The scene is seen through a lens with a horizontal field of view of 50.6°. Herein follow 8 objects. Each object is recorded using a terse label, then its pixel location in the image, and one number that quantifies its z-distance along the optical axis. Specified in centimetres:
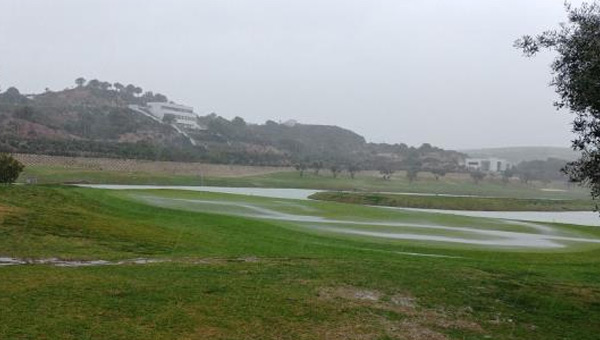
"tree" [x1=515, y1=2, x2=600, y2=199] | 1437
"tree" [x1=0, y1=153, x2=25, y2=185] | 4616
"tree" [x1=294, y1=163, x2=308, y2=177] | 16338
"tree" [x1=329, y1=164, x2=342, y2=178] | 17112
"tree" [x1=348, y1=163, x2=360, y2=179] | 17900
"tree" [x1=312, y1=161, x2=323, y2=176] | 17416
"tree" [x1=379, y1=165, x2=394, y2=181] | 18472
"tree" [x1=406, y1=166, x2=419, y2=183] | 18010
